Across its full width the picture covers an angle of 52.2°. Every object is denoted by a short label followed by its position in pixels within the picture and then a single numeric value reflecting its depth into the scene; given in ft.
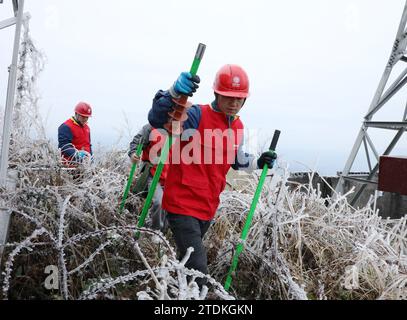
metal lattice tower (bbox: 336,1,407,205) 21.17
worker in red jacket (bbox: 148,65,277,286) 9.23
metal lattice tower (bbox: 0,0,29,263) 10.63
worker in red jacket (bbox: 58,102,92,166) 20.07
